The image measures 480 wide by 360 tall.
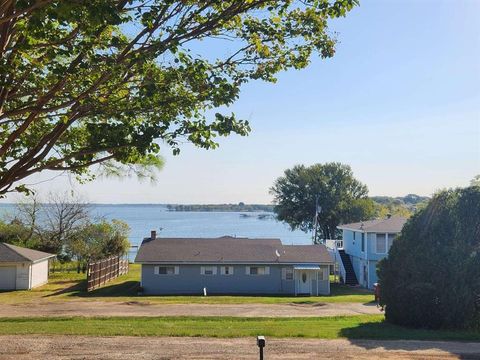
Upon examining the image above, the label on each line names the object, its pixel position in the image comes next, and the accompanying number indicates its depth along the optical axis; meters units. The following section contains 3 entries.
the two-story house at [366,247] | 43.34
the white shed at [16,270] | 40.03
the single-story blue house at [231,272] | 39.81
